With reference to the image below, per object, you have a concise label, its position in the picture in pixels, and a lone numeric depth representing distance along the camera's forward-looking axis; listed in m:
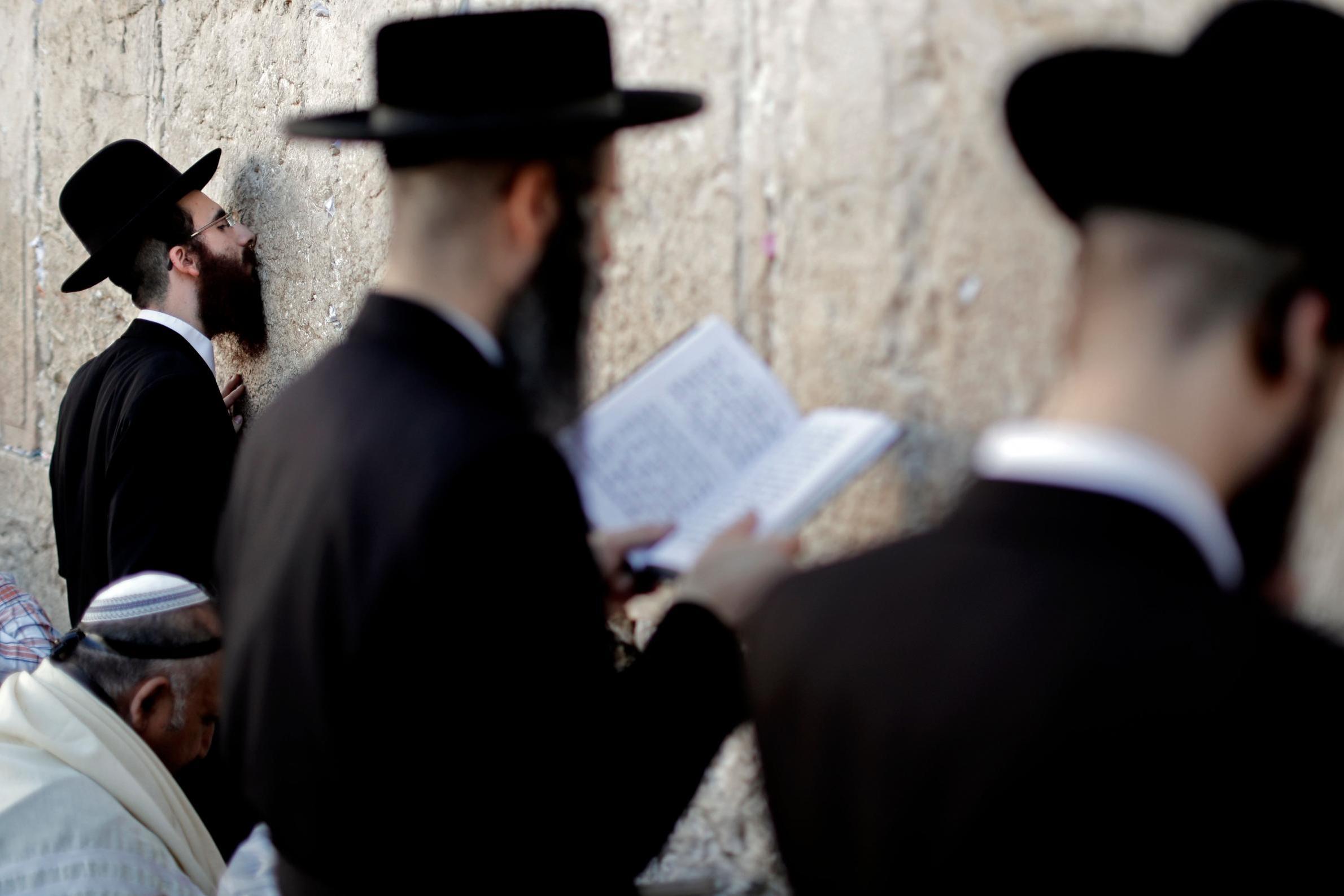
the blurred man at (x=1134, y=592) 0.82
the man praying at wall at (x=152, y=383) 3.22
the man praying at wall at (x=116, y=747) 2.09
